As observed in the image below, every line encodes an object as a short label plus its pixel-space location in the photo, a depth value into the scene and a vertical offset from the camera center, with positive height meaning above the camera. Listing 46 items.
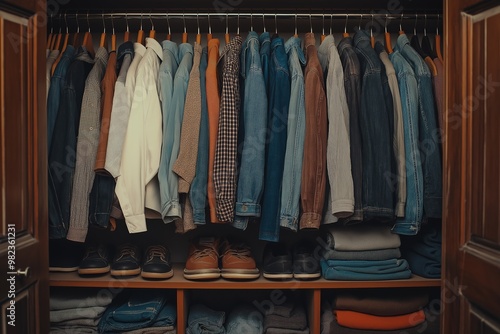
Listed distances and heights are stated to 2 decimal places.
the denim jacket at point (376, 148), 1.50 +0.06
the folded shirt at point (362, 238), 1.64 -0.26
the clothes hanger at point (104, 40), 1.78 +0.50
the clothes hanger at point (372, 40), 1.76 +0.49
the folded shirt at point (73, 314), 1.66 -0.53
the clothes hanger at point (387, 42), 1.79 +0.49
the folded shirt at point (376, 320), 1.66 -0.56
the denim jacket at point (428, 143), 1.52 +0.08
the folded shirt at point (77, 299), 1.67 -0.48
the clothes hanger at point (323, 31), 1.79 +0.54
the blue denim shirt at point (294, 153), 1.51 +0.04
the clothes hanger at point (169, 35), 1.82 +0.53
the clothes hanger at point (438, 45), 1.71 +0.46
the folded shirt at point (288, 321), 1.71 -0.58
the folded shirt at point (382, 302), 1.66 -0.49
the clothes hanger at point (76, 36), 1.83 +0.53
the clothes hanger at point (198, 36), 1.73 +0.49
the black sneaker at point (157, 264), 1.61 -0.35
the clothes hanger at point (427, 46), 1.76 +0.46
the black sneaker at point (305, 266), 1.62 -0.35
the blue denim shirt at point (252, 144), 1.51 +0.07
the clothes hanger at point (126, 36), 1.79 +0.51
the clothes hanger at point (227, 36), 1.79 +0.50
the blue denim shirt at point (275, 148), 1.53 +0.06
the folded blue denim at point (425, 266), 1.64 -0.36
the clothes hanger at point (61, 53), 1.65 +0.44
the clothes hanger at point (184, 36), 1.79 +0.51
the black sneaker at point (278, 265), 1.62 -0.35
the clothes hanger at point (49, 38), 1.80 +0.50
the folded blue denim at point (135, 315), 1.65 -0.53
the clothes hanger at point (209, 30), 1.78 +0.55
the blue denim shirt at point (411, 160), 1.52 +0.02
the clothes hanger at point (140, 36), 1.79 +0.51
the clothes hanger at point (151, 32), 1.77 +0.52
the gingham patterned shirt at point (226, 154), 1.51 +0.04
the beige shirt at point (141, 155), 1.52 +0.04
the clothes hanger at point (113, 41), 1.82 +0.50
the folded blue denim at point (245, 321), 1.71 -0.59
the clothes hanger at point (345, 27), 1.76 +0.56
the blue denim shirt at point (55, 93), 1.55 +0.25
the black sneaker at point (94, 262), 1.63 -0.34
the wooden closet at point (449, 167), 1.15 +0.00
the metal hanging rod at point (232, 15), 1.77 +0.58
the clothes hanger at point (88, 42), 1.81 +0.49
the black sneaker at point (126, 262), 1.63 -0.34
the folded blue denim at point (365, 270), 1.61 -0.36
